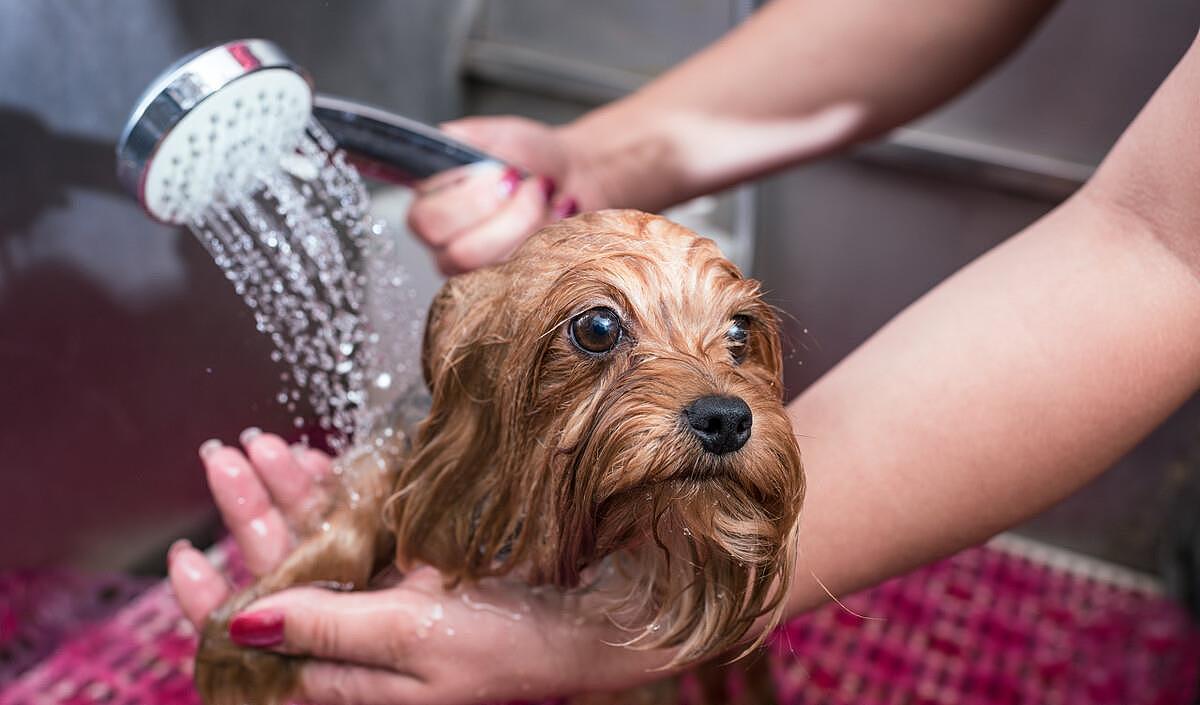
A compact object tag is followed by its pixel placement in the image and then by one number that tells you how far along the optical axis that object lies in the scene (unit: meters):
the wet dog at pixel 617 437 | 0.59
